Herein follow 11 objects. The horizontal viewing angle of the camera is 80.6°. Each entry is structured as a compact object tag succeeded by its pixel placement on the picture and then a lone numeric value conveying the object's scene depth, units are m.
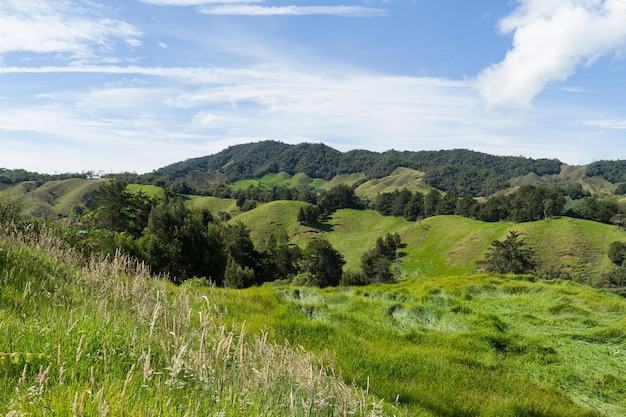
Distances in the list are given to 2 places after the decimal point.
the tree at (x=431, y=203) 166.00
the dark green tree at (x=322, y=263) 88.06
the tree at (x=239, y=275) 62.69
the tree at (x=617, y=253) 95.25
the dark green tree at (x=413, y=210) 163.88
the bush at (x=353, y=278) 65.11
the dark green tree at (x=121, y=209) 68.06
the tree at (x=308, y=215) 155.75
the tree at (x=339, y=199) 179.74
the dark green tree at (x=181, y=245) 40.72
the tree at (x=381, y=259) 98.94
